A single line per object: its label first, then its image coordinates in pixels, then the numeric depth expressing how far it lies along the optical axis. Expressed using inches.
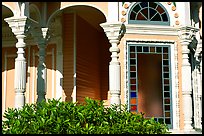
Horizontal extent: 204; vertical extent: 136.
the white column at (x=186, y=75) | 373.8
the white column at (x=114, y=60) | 354.9
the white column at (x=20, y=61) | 350.3
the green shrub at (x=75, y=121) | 221.9
